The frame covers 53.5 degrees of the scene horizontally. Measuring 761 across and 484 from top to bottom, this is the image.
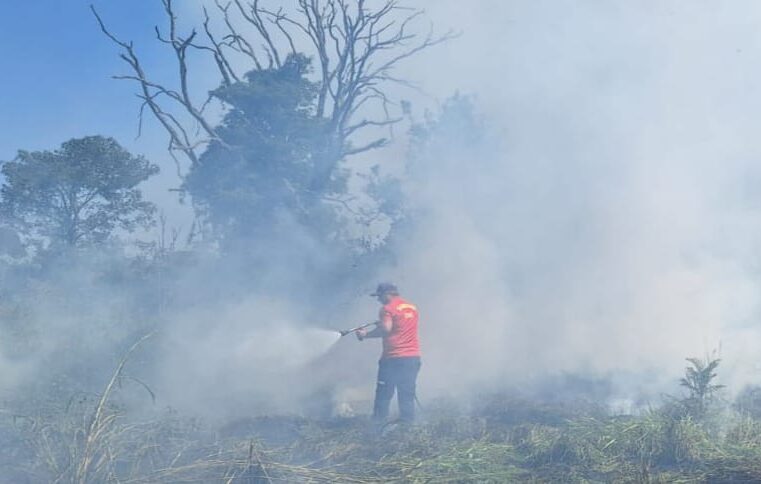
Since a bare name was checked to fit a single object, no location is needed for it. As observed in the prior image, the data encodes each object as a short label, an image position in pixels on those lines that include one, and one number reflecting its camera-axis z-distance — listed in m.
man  9.61
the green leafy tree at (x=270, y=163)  19.44
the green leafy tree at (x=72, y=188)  18.77
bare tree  22.00
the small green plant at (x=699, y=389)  7.90
